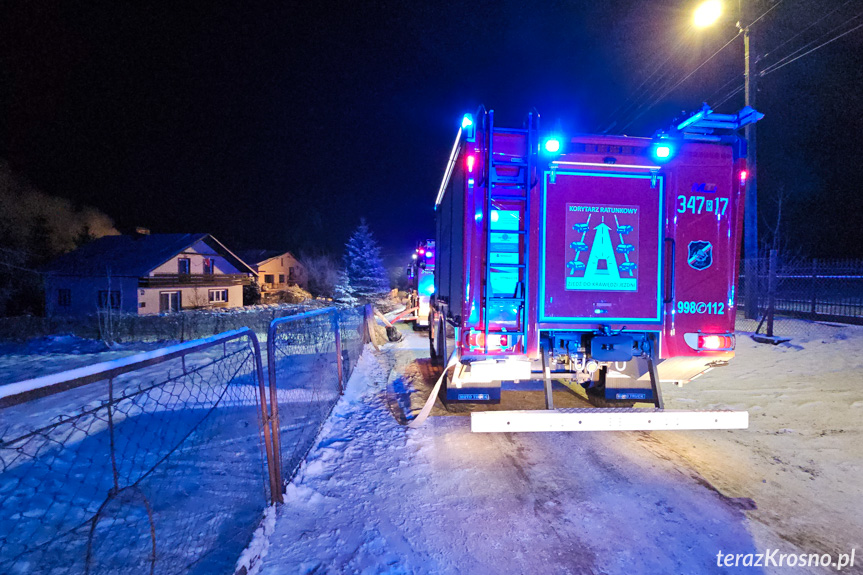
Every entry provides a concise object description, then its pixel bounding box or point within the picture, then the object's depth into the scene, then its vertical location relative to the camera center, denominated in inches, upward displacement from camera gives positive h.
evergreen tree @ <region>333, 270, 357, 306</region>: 1481.3 -71.9
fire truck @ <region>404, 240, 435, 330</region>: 588.1 -6.9
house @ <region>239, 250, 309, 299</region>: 2064.0 +28.5
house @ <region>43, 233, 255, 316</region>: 1189.1 -4.3
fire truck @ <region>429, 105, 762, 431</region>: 181.2 +12.0
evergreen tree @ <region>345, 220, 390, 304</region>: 1503.4 +25.2
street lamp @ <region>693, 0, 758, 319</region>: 511.8 +79.2
